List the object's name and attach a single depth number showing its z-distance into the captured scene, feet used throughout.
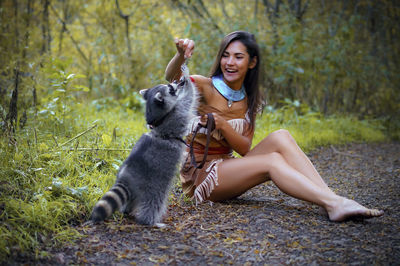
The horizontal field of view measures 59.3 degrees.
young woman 9.55
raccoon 8.16
